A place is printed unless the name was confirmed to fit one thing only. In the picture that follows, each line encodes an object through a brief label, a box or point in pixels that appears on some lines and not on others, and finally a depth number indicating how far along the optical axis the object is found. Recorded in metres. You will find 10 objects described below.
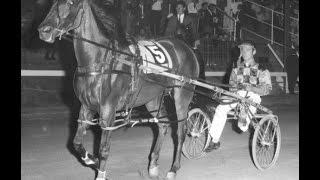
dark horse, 5.35
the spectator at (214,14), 16.44
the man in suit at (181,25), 14.38
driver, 7.01
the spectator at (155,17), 15.53
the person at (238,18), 17.75
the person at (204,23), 16.20
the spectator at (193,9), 15.41
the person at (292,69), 17.12
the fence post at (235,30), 17.75
